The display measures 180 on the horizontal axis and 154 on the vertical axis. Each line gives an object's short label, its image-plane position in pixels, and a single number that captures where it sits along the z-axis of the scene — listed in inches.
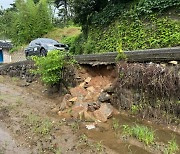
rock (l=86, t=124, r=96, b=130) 148.5
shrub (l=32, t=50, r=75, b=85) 207.9
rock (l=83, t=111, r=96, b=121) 160.1
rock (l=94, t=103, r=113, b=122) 159.0
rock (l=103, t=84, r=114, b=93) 174.5
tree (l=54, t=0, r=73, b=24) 656.9
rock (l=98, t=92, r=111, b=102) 172.8
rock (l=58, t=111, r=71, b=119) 171.4
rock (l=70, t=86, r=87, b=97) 189.0
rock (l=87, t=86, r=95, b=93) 188.5
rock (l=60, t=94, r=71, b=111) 182.3
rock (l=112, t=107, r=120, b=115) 165.8
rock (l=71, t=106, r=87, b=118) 166.7
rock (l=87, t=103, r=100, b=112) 167.7
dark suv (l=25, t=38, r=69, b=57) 290.4
